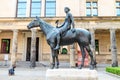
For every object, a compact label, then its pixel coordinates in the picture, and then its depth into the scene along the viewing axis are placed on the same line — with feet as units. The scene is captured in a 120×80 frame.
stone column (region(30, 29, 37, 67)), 88.48
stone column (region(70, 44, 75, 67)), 87.27
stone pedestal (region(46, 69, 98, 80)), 32.01
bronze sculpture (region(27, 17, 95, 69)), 33.96
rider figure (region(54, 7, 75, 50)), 33.83
